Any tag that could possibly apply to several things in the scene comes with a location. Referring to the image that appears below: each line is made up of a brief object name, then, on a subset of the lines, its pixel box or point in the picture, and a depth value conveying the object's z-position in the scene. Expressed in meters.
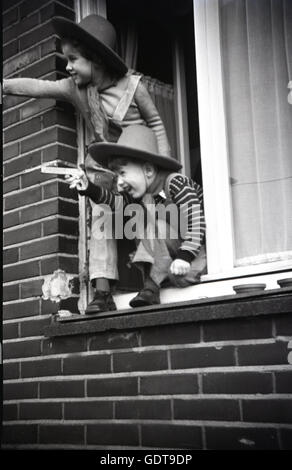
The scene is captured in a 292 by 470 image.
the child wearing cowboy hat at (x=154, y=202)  2.65
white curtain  2.53
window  2.53
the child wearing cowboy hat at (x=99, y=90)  2.92
